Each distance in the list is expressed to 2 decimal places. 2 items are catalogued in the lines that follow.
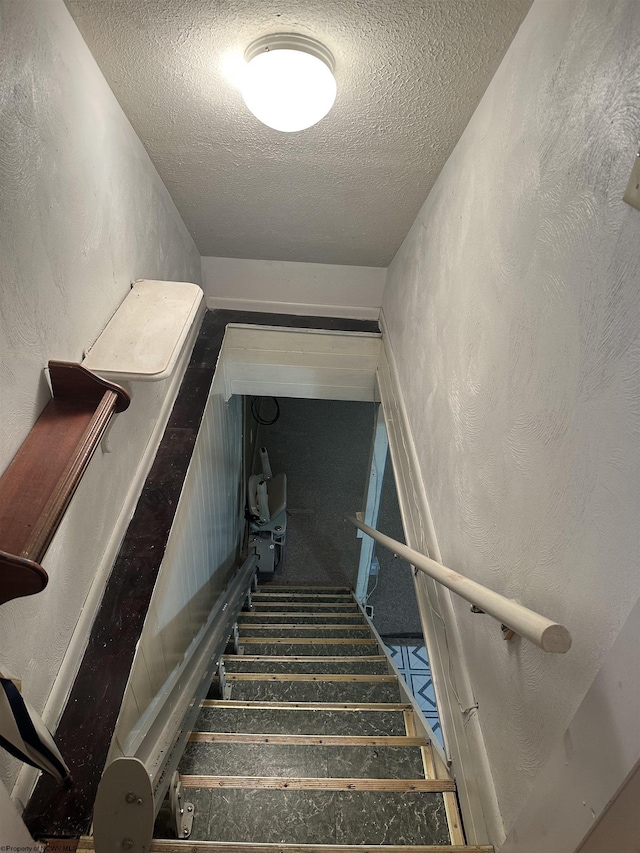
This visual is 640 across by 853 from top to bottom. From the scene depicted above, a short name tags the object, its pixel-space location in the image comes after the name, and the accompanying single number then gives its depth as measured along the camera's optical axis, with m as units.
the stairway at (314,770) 1.22
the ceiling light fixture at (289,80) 1.22
